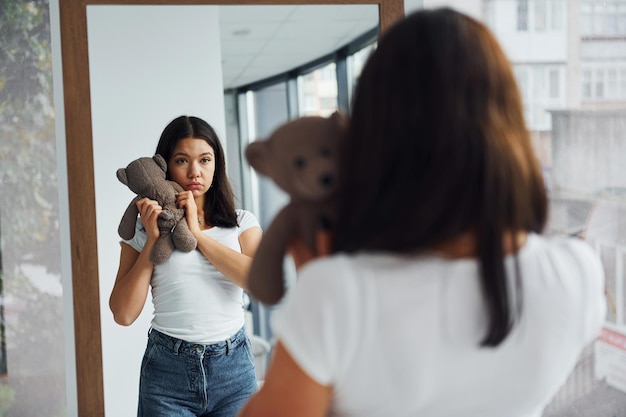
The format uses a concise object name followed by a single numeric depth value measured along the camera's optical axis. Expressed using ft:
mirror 6.62
